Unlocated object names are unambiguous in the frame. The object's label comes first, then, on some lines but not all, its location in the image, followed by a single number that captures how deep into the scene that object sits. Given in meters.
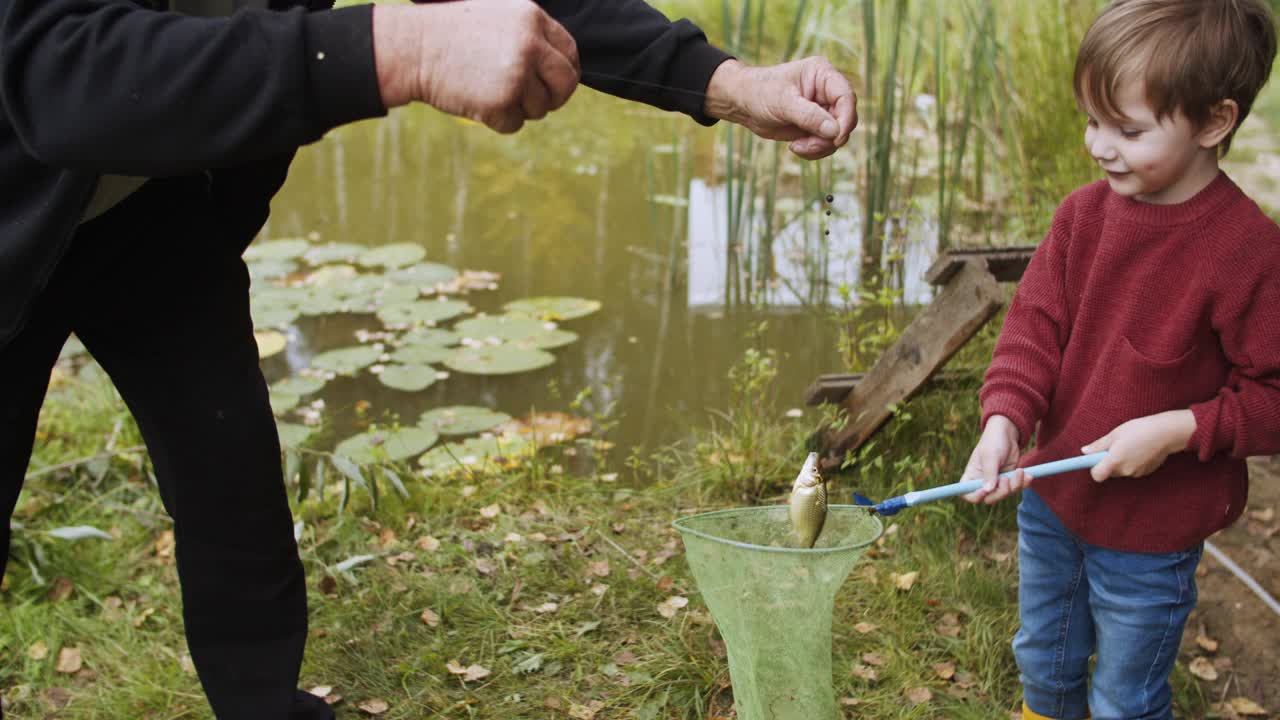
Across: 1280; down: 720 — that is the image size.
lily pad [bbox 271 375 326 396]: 4.04
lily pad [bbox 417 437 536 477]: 3.34
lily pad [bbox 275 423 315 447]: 3.58
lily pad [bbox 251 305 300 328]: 4.55
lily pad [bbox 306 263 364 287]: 4.92
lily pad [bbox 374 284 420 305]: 4.75
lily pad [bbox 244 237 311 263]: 5.20
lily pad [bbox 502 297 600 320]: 4.56
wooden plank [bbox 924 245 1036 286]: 2.53
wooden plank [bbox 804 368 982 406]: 2.92
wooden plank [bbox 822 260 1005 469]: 2.50
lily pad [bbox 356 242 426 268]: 5.11
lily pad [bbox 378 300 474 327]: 4.56
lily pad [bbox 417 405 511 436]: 3.79
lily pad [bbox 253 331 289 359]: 4.35
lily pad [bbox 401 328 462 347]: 4.39
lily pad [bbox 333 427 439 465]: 3.54
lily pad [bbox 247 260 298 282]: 5.01
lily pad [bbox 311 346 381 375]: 4.20
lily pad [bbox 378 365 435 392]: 4.07
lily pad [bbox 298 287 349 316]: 4.67
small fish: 1.67
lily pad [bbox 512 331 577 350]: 4.32
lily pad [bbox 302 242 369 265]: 5.18
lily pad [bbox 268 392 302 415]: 3.92
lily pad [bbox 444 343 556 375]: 4.14
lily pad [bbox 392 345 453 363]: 4.24
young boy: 1.58
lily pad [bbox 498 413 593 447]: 3.67
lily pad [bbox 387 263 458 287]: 4.95
